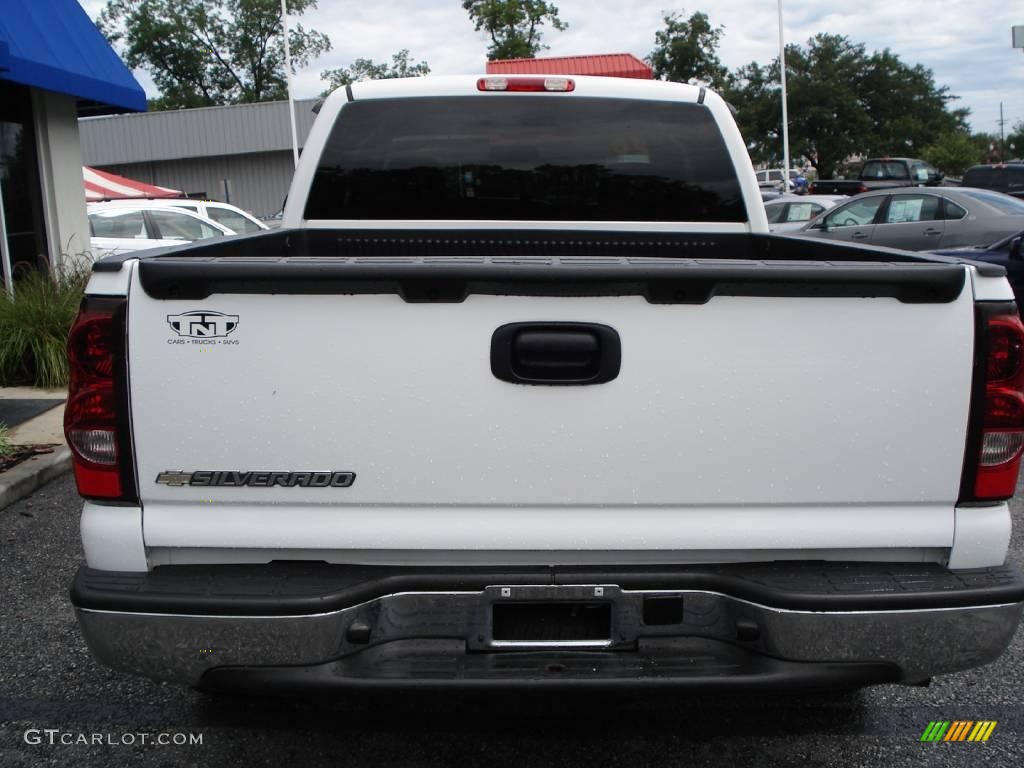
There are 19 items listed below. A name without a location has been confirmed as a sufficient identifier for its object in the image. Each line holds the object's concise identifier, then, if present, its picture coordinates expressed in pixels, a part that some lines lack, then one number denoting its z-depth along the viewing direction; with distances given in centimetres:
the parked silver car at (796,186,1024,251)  1363
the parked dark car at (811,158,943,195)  3088
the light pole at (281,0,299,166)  3412
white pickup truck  243
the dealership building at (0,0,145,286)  1051
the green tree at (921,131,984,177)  4872
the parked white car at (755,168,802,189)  4693
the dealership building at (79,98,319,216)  4262
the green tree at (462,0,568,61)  5359
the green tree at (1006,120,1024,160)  7238
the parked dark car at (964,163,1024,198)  2191
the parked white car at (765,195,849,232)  1945
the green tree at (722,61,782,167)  5531
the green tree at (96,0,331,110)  6575
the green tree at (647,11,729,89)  5019
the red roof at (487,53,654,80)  1784
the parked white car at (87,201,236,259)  1430
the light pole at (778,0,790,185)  3627
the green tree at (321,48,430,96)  7544
